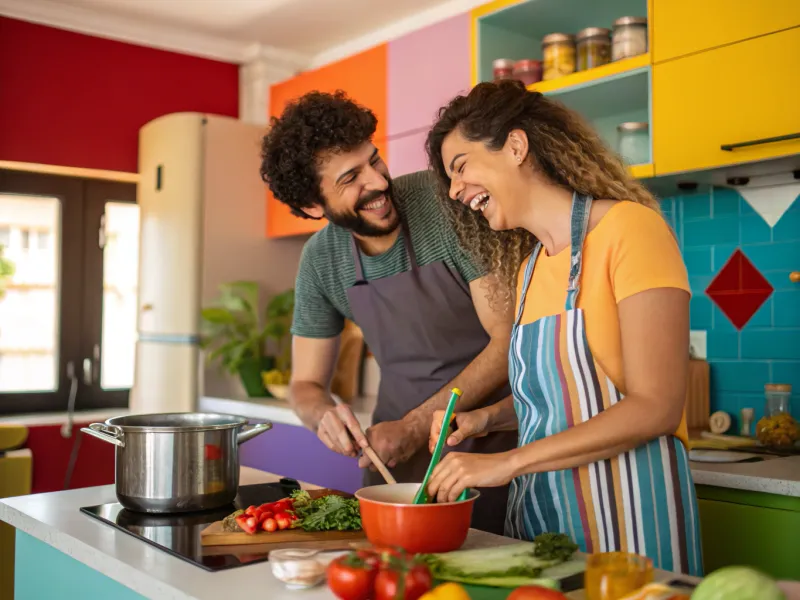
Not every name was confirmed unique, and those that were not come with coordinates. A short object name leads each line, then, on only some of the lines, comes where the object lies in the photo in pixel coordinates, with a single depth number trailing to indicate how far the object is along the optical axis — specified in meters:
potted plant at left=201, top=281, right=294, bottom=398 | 3.85
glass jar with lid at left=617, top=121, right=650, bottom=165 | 2.58
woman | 1.24
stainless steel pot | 1.41
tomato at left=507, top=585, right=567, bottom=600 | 0.83
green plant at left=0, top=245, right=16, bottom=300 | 4.19
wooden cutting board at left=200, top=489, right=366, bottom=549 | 1.24
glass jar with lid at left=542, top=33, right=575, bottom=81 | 2.79
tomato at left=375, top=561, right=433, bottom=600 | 0.90
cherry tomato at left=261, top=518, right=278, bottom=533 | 1.28
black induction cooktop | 1.16
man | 1.81
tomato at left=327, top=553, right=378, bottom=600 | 0.92
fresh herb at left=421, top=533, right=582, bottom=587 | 1.02
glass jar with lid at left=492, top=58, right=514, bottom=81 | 2.89
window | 4.22
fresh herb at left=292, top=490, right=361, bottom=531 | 1.29
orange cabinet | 3.58
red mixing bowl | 1.11
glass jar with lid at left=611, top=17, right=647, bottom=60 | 2.58
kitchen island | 1.05
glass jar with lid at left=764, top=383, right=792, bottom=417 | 2.45
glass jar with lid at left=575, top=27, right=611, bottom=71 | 2.71
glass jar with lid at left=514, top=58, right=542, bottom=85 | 2.86
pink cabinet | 3.17
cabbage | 0.78
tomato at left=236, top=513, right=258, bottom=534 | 1.27
